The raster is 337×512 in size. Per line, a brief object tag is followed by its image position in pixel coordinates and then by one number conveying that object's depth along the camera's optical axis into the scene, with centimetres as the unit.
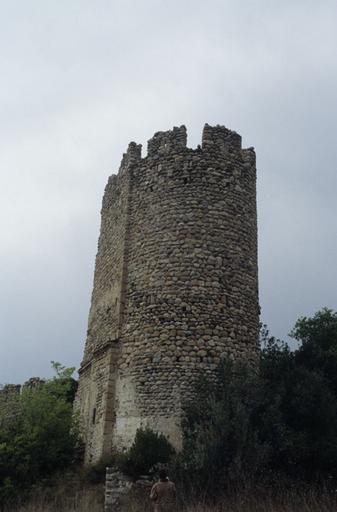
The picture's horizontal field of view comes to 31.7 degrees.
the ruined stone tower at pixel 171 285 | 1409
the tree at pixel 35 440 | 1454
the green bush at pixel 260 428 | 1167
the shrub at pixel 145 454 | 1275
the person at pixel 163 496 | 1002
